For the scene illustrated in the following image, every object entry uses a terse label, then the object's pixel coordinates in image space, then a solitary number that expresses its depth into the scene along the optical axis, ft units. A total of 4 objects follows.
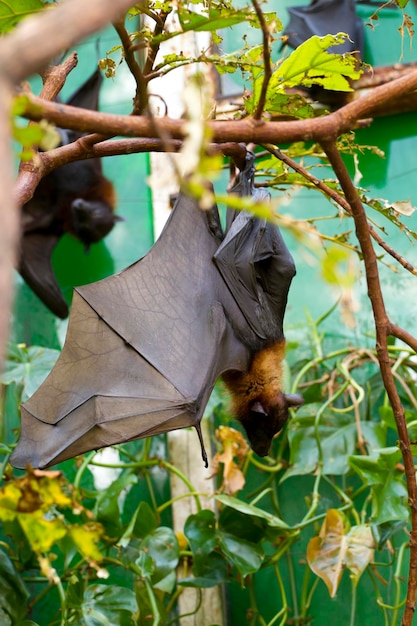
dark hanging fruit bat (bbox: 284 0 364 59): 12.21
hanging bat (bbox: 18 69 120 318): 12.95
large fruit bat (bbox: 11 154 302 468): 7.09
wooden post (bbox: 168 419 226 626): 11.41
